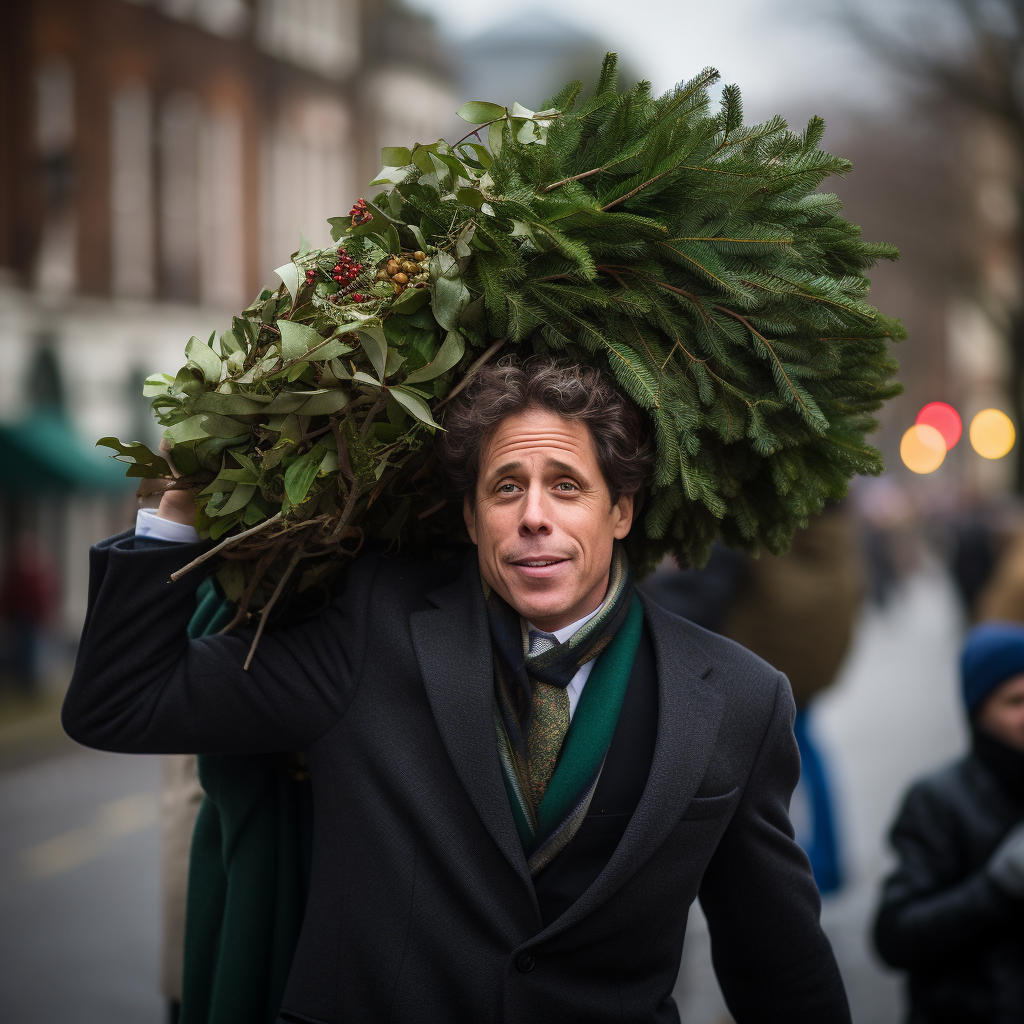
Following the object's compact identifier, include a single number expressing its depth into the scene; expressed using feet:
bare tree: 57.52
